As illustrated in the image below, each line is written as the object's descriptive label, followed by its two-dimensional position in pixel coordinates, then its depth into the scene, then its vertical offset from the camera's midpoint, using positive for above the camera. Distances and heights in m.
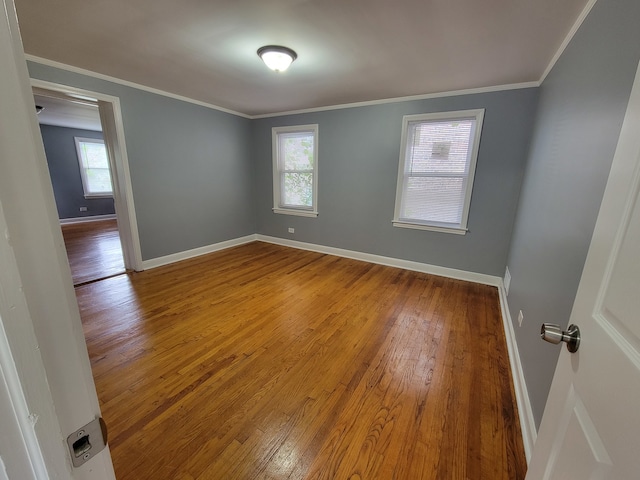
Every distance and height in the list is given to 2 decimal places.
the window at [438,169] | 3.23 +0.18
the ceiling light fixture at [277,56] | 2.19 +1.01
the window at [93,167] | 7.11 +0.14
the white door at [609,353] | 0.48 -0.33
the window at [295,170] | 4.41 +0.15
